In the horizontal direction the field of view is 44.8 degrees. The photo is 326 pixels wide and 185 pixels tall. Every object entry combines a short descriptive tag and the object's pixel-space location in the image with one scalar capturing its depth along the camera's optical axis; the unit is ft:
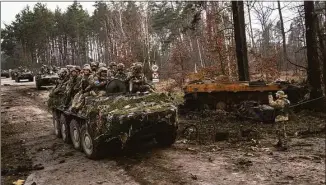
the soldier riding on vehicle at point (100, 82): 29.99
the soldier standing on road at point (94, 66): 37.05
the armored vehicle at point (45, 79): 85.40
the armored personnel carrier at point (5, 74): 174.64
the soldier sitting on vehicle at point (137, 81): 30.35
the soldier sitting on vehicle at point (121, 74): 30.87
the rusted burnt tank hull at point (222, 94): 41.18
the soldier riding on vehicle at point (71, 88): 33.65
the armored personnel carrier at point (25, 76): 117.91
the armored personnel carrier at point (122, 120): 25.64
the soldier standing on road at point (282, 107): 29.01
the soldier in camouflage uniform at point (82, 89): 29.96
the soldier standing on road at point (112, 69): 35.68
